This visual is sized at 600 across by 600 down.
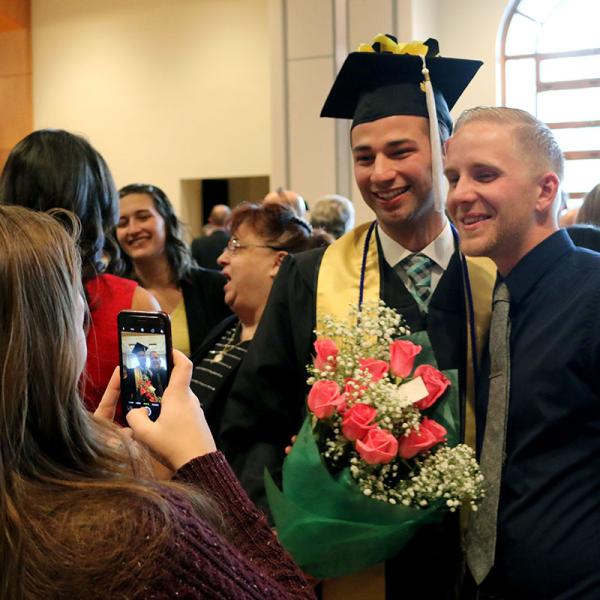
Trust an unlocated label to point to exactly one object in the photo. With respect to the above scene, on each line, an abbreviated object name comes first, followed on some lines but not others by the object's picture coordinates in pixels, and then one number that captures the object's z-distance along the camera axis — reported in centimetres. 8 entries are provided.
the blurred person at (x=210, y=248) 657
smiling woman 382
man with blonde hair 165
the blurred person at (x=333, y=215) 536
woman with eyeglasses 307
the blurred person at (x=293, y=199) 462
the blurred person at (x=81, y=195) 205
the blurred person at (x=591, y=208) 313
